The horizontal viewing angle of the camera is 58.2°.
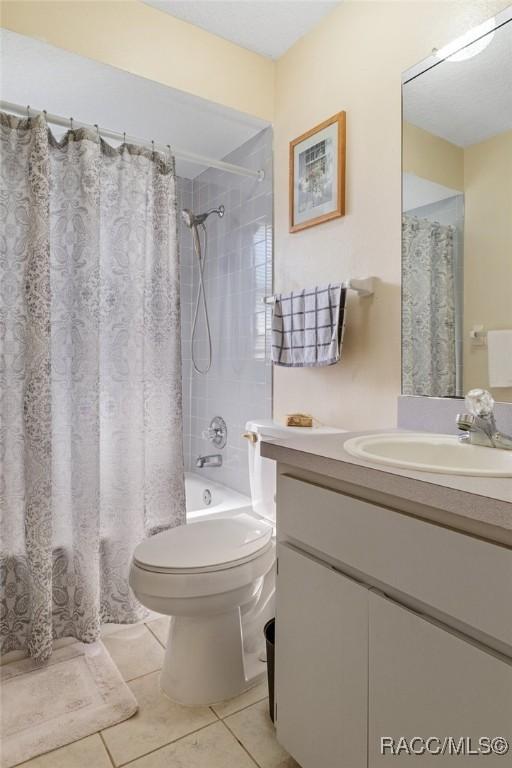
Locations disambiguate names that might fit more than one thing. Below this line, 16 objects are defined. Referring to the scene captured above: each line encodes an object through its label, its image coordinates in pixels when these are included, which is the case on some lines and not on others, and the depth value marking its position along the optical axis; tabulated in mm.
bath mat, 1289
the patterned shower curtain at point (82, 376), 1656
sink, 1116
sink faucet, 1148
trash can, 1331
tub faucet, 2699
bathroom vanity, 715
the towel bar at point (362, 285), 1716
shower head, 2720
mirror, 1320
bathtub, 2197
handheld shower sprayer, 2746
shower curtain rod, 1697
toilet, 1356
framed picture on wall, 1882
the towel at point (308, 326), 1796
